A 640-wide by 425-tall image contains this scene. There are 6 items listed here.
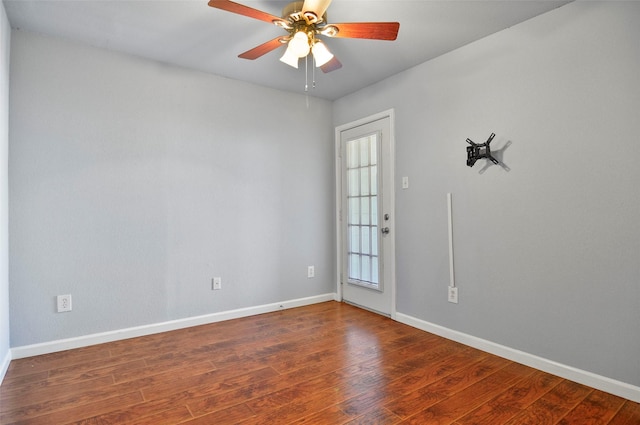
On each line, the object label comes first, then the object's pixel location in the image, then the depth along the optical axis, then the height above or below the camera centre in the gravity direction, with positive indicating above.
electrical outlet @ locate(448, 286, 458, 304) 2.84 -0.70
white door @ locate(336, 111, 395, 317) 3.43 -0.01
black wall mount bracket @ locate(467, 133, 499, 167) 2.59 +0.46
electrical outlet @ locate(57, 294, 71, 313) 2.63 -0.67
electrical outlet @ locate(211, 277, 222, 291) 3.32 -0.68
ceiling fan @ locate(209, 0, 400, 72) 1.84 +1.09
